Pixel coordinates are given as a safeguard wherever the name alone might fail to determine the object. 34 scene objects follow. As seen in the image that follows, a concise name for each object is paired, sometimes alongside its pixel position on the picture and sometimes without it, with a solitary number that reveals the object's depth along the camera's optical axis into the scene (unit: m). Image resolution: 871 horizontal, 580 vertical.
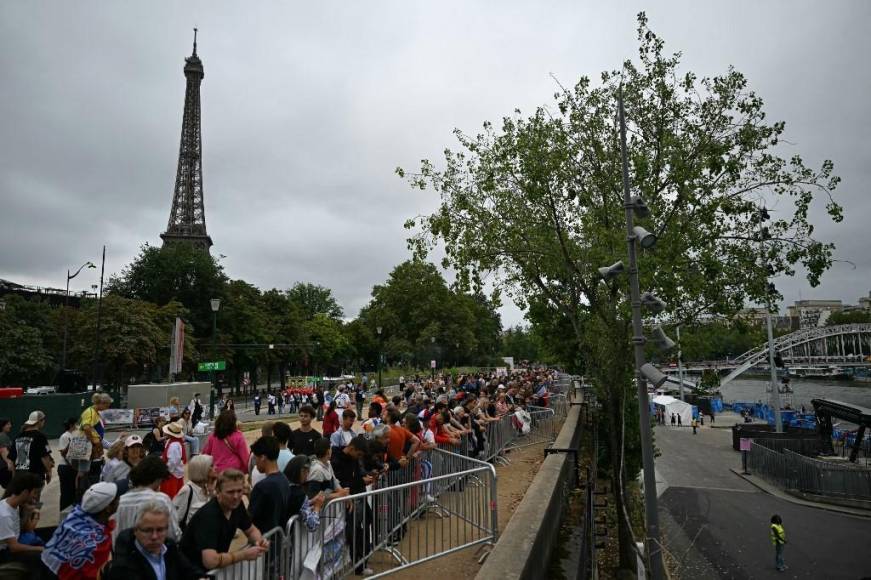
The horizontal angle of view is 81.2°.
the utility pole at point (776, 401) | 32.48
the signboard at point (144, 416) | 25.33
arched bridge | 98.25
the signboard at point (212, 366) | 23.53
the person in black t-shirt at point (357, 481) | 5.65
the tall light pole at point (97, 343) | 32.97
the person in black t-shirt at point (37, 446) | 8.38
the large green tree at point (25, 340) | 39.09
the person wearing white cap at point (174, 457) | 6.84
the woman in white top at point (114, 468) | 6.18
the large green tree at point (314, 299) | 92.25
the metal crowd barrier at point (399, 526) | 4.80
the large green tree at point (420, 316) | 69.88
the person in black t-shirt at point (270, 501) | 4.21
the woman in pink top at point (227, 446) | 6.00
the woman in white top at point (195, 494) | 4.55
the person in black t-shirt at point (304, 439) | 6.89
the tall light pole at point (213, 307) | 21.88
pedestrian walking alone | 14.69
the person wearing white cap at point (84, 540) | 3.82
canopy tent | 48.12
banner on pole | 25.27
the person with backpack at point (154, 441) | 7.80
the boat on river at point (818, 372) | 133.12
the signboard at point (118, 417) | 25.44
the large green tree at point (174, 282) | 52.50
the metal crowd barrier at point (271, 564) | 3.81
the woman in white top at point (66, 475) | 8.20
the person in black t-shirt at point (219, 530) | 3.44
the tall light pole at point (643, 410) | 8.05
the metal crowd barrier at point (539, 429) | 15.30
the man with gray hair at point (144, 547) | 3.04
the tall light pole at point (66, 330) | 33.41
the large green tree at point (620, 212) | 12.05
